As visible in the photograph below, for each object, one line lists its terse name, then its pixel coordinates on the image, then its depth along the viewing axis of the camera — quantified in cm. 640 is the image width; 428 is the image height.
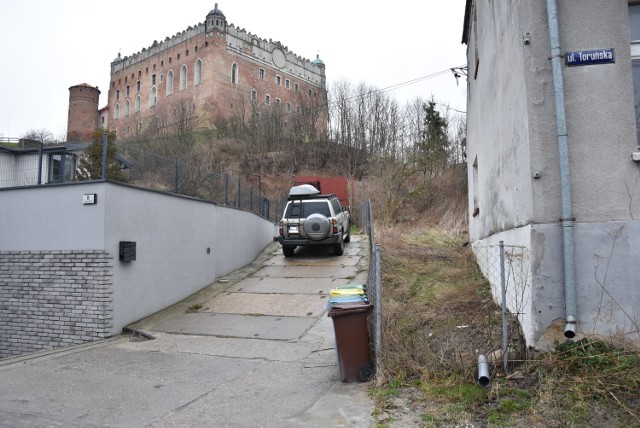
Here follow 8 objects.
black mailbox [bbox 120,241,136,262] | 920
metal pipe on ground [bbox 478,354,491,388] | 445
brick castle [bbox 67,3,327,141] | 5725
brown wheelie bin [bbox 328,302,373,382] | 536
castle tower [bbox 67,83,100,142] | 6831
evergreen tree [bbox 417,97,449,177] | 2670
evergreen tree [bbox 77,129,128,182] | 1032
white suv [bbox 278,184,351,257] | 1483
